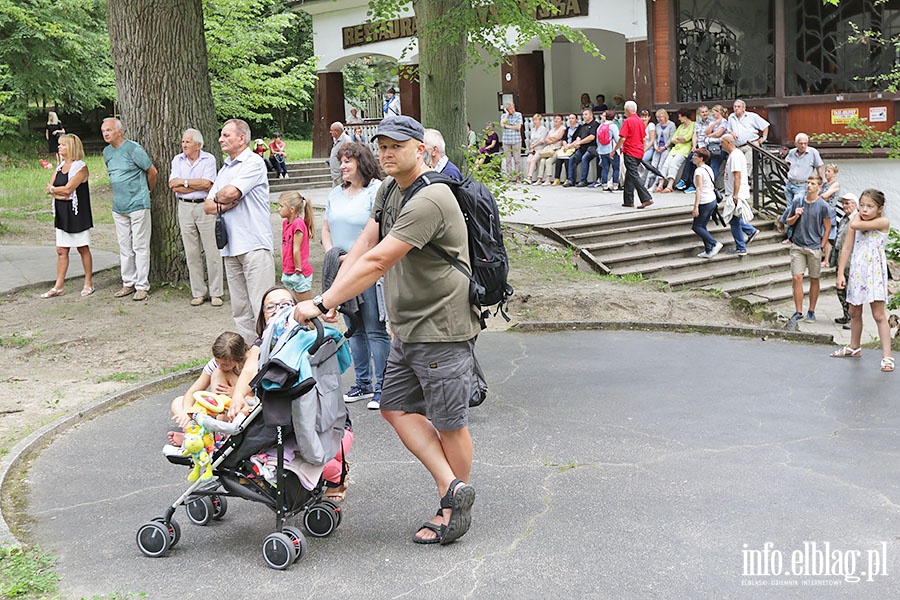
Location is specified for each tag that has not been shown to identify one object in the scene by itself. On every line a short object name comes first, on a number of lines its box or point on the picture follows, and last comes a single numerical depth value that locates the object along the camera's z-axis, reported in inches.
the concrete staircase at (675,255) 598.9
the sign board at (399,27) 931.3
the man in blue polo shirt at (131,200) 455.5
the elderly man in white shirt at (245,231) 346.0
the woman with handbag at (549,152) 908.0
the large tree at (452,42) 495.2
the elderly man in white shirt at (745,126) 746.2
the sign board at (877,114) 763.4
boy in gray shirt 494.0
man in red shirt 713.0
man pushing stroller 192.7
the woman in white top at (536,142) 940.6
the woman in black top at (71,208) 466.9
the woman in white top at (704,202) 630.5
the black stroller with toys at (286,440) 193.8
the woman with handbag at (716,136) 754.8
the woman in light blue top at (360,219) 300.7
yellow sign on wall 774.5
